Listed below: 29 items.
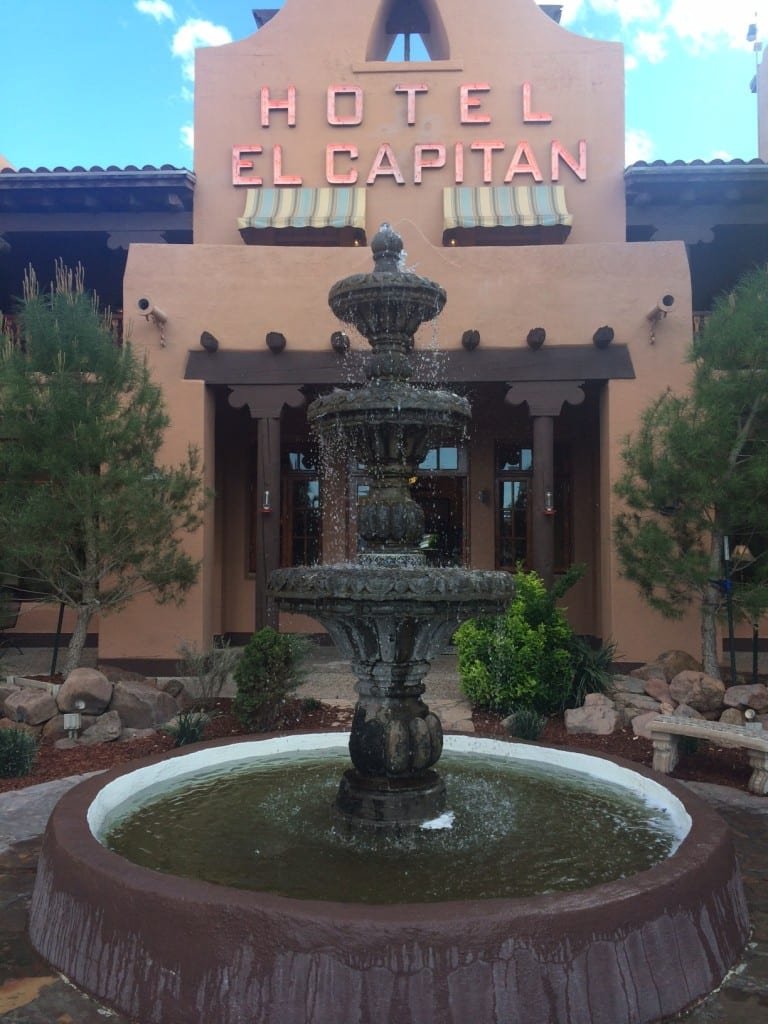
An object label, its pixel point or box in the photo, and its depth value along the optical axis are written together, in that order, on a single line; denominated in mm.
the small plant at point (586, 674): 9094
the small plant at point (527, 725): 7816
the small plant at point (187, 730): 7648
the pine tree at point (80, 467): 9297
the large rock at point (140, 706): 8516
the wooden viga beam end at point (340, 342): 11270
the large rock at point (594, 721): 8383
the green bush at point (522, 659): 8898
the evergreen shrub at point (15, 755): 6906
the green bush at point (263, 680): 8180
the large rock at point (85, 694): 8281
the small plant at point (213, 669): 9320
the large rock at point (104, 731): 8133
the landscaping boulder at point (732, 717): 8469
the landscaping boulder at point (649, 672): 9750
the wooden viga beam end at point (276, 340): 11516
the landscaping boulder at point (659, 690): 9062
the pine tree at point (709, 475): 9148
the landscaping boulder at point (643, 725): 8172
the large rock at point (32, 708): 8289
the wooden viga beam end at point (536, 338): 11336
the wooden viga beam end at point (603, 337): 11288
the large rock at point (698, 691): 8867
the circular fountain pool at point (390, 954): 2906
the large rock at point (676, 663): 9891
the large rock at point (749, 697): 8578
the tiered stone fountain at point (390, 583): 4230
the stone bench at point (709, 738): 6516
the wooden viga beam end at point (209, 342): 11508
